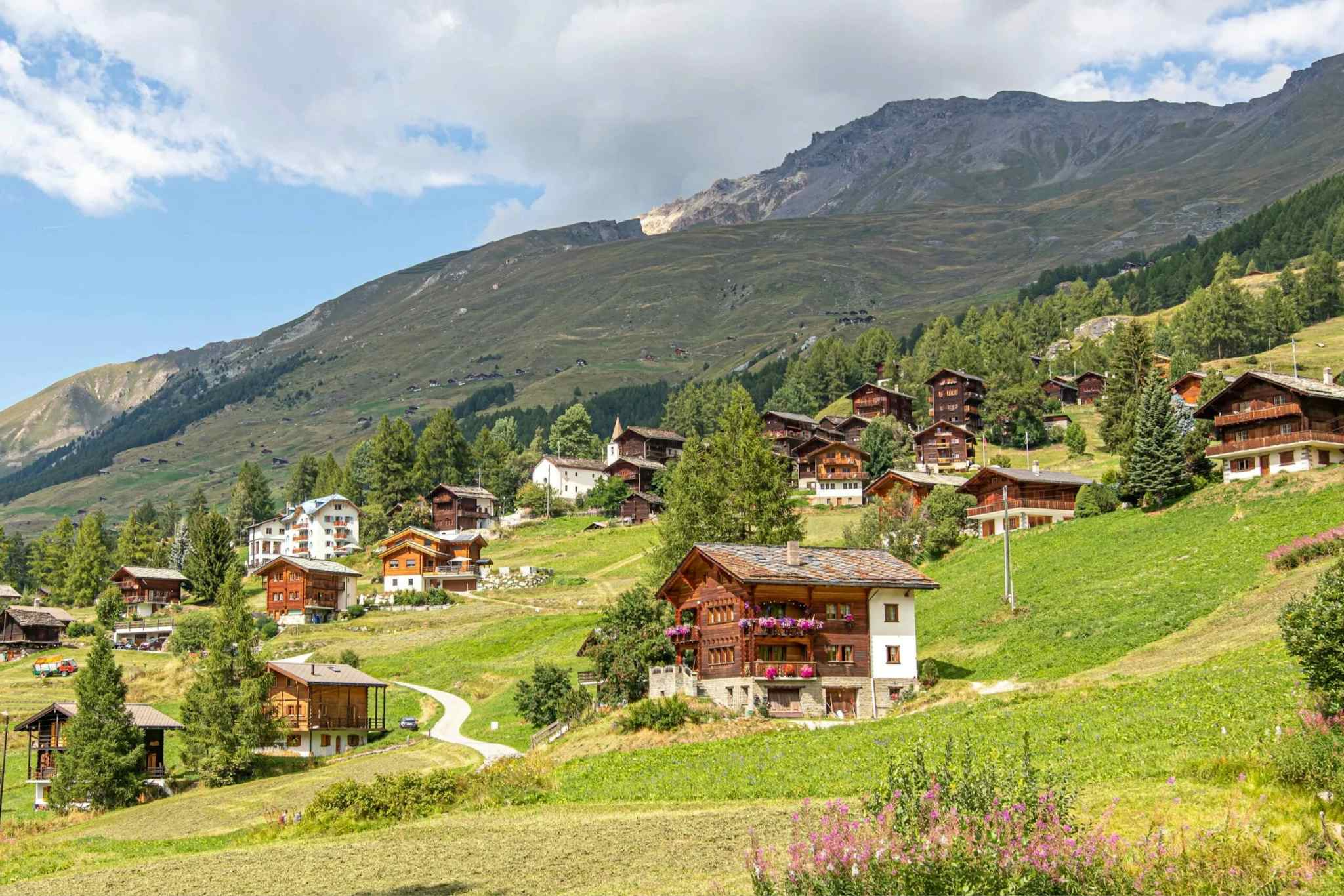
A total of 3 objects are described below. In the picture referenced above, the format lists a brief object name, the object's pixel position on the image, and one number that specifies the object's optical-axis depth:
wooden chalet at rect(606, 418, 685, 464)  181.62
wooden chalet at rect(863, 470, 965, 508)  118.31
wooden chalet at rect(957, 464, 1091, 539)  105.31
